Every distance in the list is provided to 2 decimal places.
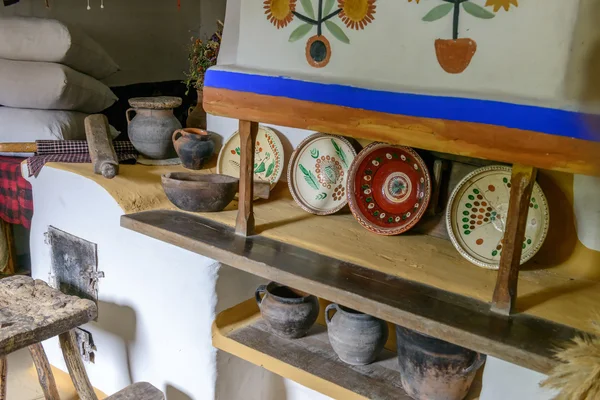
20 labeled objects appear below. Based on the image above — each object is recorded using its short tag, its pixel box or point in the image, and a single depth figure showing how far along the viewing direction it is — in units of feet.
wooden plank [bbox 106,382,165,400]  5.71
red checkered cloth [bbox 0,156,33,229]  7.37
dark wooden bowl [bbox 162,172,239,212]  5.55
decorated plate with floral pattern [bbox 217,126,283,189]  6.32
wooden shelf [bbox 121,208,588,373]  3.83
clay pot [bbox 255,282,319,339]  5.35
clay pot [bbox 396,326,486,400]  4.42
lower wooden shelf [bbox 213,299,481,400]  4.86
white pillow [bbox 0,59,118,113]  7.61
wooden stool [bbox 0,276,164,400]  5.21
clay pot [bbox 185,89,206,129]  7.70
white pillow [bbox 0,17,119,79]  7.66
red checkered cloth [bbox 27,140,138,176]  7.02
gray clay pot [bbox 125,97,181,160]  7.11
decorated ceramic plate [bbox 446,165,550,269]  4.64
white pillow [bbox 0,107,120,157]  7.61
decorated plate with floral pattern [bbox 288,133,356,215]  5.74
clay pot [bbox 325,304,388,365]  4.98
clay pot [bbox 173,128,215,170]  6.64
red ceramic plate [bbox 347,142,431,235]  5.17
